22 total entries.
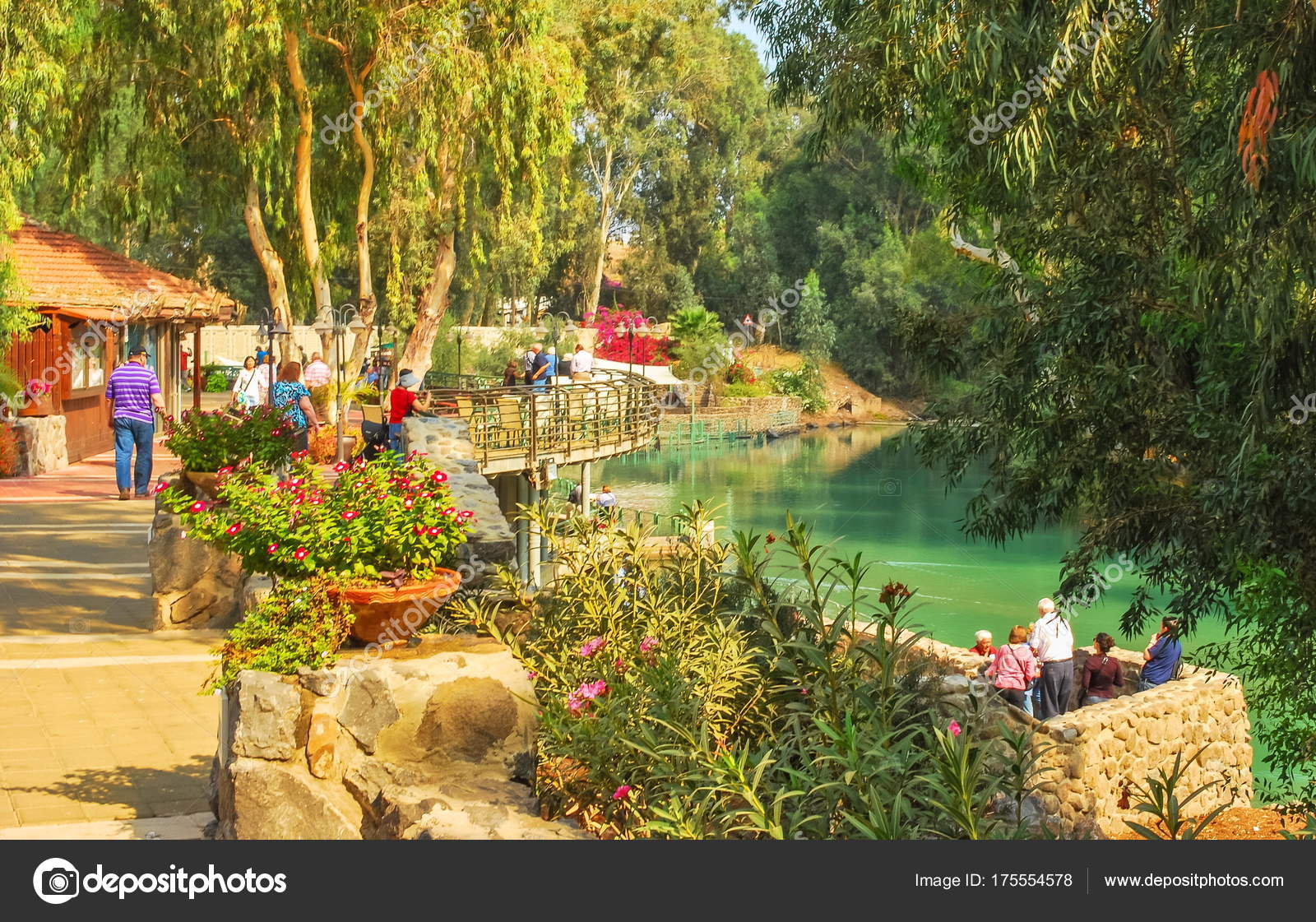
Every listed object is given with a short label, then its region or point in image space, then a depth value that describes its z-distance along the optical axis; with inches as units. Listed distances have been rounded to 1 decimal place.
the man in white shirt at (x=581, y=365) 989.2
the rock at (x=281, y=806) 222.7
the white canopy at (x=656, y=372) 1863.4
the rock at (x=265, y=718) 227.9
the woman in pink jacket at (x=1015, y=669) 522.9
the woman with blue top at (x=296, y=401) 593.0
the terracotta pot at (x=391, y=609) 264.2
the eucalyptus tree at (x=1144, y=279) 286.7
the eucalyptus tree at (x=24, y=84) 695.7
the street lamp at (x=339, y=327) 595.2
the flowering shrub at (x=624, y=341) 2345.0
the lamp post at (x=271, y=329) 738.2
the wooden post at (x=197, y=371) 963.8
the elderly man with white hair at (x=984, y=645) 606.2
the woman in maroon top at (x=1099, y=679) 577.3
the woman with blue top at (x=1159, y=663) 565.6
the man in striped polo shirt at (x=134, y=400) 626.8
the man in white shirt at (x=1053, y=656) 543.5
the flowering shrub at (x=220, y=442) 472.4
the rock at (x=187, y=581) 446.0
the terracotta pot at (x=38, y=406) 833.5
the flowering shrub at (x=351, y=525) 280.2
